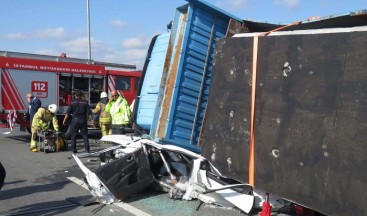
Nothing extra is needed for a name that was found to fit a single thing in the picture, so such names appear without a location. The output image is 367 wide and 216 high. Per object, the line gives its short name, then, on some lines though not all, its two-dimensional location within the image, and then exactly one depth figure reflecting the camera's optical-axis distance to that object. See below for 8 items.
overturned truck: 2.91
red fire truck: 11.32
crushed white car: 4.57
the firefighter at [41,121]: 9.88
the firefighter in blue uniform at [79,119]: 9.31
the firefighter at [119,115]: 9.69
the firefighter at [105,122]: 10.55
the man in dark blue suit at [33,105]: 10.79
